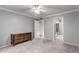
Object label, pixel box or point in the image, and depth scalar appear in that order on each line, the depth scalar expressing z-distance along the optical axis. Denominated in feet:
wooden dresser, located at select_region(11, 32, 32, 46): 13.35
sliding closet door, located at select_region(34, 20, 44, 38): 21.48
